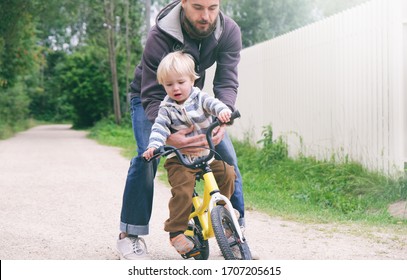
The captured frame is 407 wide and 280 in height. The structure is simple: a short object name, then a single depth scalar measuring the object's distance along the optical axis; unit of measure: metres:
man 4.14
